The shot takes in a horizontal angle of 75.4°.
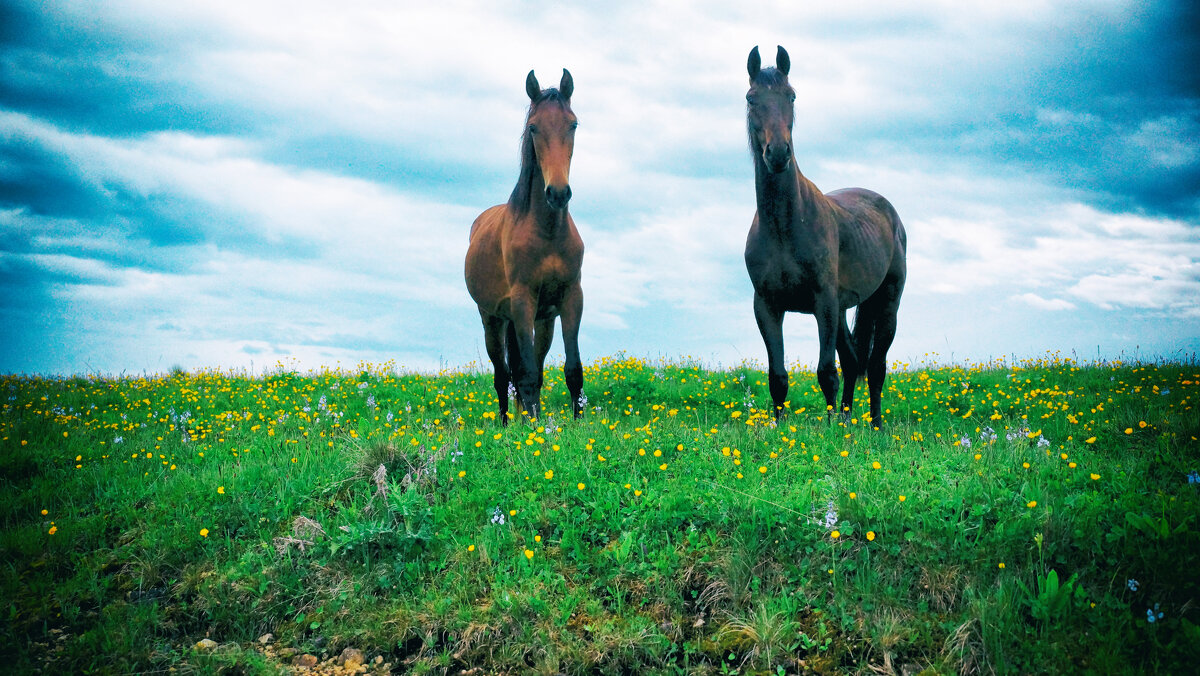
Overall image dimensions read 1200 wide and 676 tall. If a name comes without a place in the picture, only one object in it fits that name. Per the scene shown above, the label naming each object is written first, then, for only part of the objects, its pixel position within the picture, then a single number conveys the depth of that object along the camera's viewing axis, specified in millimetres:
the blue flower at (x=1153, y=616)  5035
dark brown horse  8914
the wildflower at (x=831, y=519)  5867
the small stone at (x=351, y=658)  5658
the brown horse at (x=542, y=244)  9133
